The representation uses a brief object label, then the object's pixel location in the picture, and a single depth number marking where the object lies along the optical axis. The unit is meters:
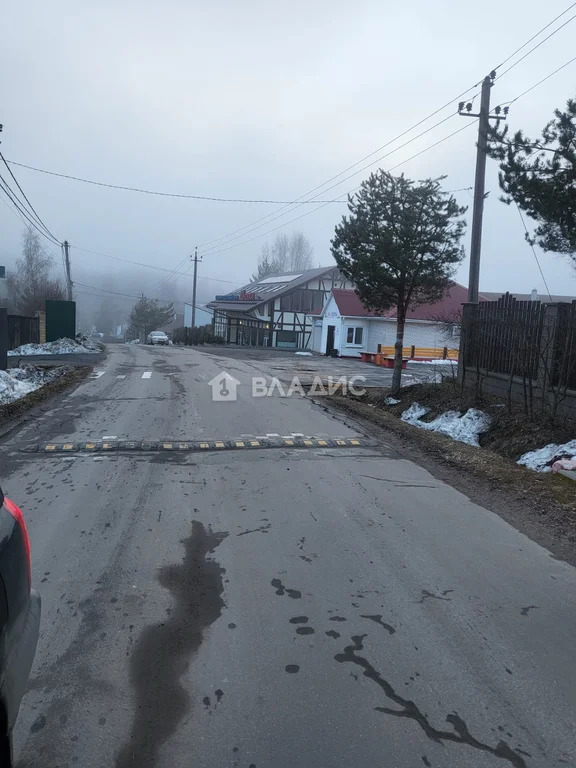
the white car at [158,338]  60.92
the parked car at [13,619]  2.22
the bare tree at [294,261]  99.74
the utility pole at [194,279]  65.49
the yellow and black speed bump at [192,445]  8.84
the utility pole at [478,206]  15.25
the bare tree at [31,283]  50.00
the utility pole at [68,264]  48.03
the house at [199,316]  72.18
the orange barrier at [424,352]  37.75
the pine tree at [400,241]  15.34
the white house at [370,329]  38.75
